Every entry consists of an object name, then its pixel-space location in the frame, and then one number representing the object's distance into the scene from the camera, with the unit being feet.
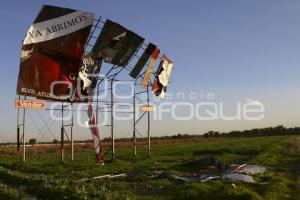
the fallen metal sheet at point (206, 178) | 40.46
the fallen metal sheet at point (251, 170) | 46.75
